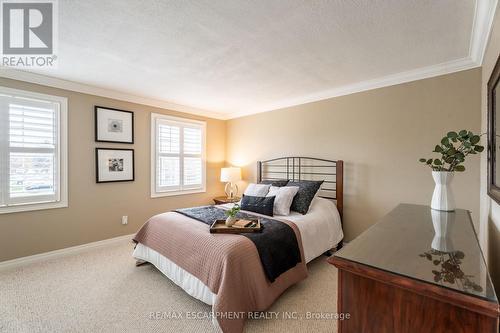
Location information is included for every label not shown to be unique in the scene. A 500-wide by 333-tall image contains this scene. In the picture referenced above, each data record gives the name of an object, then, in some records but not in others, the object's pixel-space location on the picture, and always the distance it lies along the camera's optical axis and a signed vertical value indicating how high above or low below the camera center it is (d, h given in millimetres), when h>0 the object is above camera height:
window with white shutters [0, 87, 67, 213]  2721 +169
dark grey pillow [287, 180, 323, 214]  2956 -414
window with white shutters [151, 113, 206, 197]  4043 +180
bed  1721 -865
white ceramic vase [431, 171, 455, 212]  1731 -201
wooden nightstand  4227 -684
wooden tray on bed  2129 -619
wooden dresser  686 -398
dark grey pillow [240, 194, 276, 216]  2908 -529
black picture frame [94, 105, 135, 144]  3365 +613
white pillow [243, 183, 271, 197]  3354 -380
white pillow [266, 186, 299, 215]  2947 -440
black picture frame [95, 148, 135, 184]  3379 -71
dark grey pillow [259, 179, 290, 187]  3503 -279
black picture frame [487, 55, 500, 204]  1448 +238
